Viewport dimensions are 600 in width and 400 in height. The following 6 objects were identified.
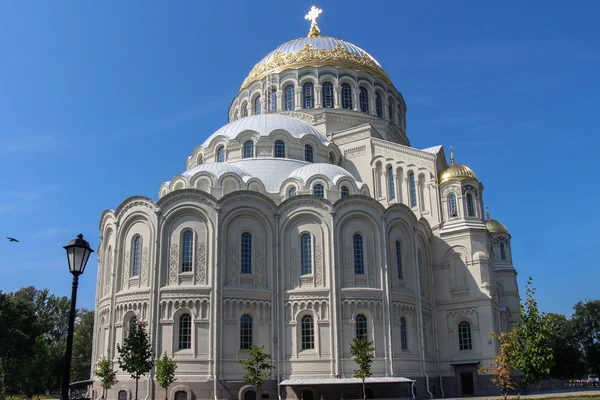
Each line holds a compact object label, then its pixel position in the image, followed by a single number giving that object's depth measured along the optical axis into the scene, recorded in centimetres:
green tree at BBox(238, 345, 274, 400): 3091
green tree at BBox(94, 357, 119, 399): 3328
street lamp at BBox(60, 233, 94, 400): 1213
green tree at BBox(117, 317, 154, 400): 3068
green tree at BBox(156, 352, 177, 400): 3131
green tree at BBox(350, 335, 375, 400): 3080
